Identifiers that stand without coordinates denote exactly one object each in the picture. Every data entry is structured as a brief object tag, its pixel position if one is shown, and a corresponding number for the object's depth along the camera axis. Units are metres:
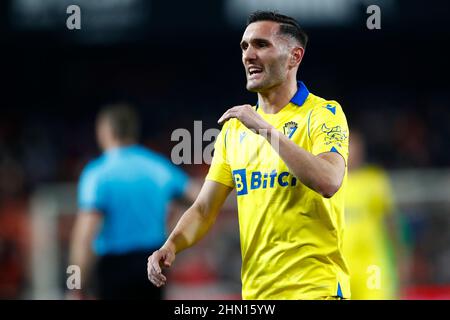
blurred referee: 13.52
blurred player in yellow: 12.98
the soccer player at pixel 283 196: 8.20
